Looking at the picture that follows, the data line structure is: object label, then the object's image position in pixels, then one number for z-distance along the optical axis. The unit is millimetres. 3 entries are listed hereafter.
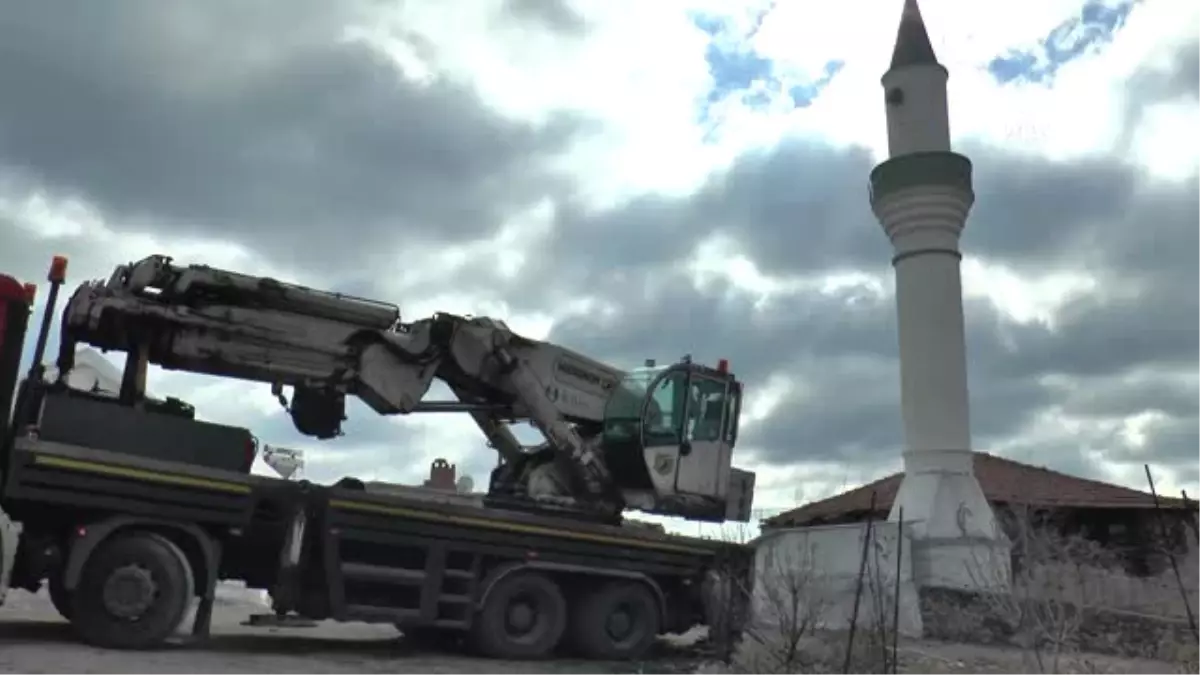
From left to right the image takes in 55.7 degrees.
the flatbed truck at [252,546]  9945
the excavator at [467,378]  11195
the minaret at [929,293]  20281
